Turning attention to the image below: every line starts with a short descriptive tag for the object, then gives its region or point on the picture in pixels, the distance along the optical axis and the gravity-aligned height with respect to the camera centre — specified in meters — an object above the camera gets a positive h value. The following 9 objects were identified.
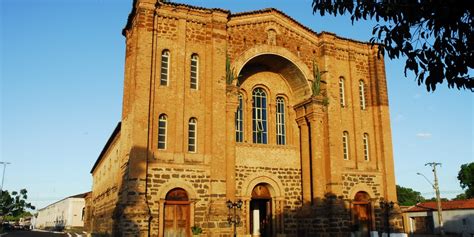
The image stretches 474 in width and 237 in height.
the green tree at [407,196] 91.38 +3.41
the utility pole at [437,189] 39.53 +2.04
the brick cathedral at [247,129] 21.00 +4.63
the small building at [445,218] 42.66 -0.65
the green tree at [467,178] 60.06 +4.78
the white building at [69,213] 73.56 +0.21
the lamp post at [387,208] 25.75 +0.24
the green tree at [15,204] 106.56 +2.70
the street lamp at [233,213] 21.33 +0.00
